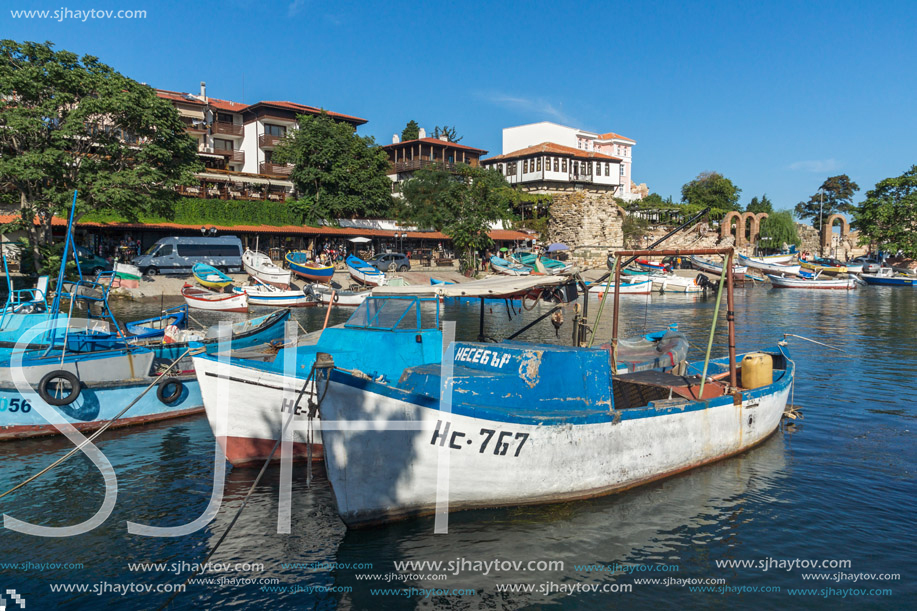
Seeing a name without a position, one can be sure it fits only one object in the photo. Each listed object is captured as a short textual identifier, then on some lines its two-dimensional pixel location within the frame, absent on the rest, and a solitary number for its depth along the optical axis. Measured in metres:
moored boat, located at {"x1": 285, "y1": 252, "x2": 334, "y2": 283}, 38.78
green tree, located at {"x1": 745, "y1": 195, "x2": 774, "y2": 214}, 79.44
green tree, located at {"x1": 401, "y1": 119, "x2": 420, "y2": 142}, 69.19
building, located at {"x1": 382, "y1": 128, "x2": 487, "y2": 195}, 62.75
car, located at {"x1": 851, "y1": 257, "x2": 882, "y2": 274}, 60.59
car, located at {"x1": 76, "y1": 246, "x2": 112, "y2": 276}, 32.56
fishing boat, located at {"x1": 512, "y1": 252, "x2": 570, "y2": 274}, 47.10
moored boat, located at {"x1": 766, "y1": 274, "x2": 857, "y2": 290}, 49.69
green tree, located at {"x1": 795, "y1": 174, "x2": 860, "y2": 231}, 87.44
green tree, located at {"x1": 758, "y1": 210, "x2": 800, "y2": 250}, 70.31
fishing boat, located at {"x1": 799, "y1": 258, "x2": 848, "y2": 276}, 54.75
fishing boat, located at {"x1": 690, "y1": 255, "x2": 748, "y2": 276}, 52.94
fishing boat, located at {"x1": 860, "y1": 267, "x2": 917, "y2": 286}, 55.25
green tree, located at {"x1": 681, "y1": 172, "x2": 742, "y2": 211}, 76.26
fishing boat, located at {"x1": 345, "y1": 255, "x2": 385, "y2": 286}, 39.31
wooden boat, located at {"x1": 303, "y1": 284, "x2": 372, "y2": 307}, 32.64
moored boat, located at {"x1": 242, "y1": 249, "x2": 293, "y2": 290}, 35.91
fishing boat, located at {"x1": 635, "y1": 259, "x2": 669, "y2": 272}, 51.36
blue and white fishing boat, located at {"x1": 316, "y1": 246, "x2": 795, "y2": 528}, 7.41
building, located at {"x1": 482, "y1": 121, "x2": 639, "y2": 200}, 71.44
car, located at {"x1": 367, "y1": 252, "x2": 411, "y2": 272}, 45.12
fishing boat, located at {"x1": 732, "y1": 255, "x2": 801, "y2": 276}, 53.66
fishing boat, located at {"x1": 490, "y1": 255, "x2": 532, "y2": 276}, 46.19
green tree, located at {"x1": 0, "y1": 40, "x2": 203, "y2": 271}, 25.62
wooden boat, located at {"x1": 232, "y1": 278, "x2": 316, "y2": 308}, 32.41
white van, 36.50
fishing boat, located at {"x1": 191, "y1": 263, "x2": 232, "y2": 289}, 33.62
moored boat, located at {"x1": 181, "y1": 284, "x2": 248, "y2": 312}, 30.25
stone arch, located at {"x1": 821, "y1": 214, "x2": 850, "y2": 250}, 78.05
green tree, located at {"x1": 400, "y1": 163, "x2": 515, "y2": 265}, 48.53
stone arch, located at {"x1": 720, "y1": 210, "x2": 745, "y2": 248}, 65.38
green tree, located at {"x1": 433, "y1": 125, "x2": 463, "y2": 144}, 67.50
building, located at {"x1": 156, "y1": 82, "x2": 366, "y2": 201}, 50.09
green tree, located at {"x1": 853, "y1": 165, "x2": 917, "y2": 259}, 61.34
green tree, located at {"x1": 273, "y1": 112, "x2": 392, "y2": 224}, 47.28
